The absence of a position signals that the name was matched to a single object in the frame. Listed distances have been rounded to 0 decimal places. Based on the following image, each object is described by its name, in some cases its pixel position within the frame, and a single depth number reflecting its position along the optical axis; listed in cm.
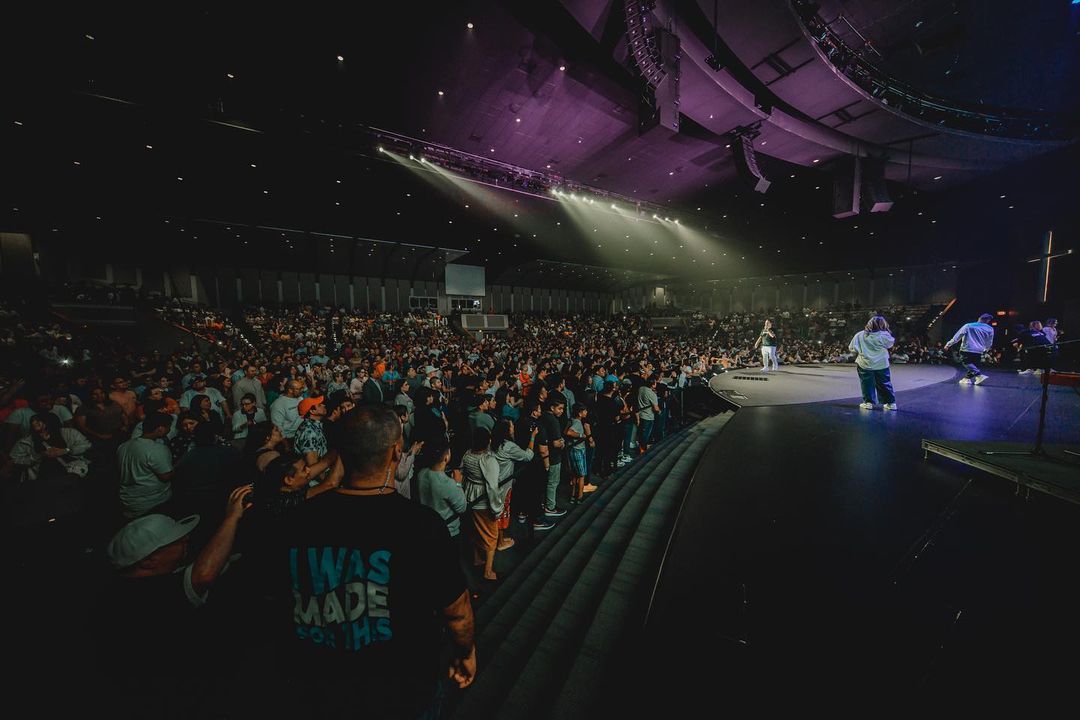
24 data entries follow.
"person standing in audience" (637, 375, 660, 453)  587
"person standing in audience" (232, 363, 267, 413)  574
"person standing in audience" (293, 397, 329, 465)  295
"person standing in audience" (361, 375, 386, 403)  602
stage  656
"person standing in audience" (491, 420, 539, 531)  331
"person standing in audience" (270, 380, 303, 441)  431
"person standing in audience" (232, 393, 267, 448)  477
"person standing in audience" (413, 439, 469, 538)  266
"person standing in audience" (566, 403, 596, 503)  446
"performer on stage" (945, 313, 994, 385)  625
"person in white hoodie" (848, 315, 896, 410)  493
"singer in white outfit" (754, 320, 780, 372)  1033
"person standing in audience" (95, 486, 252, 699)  143
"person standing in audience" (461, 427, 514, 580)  311
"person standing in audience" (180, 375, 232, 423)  491
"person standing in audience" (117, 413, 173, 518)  276
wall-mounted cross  1160
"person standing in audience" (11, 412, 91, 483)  396
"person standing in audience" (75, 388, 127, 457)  443
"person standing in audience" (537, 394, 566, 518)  401
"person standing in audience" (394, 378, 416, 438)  452
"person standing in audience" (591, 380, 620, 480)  514
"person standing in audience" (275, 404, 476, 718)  110
